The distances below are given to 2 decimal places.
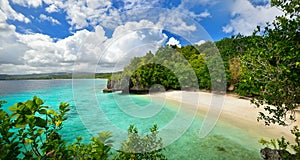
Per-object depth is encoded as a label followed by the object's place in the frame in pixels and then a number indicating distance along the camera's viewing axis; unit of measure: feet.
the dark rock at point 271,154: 13.62
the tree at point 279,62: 8.76
